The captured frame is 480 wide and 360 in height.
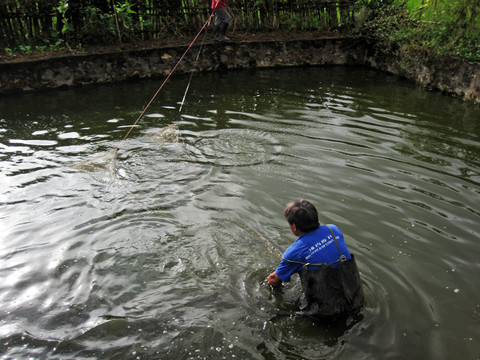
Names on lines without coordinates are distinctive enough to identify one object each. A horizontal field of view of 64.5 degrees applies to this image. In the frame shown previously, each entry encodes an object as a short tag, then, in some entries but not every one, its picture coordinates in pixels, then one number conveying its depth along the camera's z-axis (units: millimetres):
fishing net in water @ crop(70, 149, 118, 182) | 6254
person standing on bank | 12531
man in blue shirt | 3270
